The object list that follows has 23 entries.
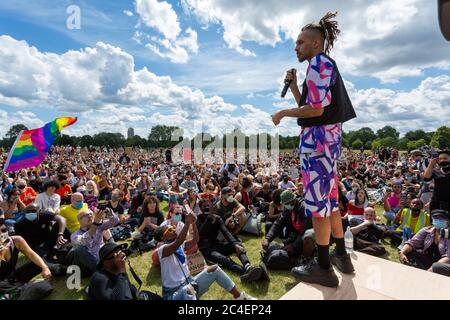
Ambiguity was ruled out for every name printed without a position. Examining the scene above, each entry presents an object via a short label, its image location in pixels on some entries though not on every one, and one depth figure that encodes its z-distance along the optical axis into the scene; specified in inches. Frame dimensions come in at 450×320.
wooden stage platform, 92.2
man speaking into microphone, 87.0
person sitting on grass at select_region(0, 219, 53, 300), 169.9
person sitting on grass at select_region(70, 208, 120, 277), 212.1
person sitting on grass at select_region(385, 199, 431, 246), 260.9
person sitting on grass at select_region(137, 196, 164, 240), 292.7
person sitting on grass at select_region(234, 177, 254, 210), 366.4
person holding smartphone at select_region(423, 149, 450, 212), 209.6
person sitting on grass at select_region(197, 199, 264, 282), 226.6
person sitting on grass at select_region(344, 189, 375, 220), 307.4
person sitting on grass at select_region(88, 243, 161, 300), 136.4
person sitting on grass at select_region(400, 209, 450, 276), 194.4
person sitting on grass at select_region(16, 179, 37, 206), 351.9
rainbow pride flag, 332.5
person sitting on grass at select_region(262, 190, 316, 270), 218.4
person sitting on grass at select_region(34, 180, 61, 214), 302.0
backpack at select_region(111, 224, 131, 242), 304.8
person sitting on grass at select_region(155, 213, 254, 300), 161.9
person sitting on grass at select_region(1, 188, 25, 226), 306.5
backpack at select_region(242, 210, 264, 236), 311.3
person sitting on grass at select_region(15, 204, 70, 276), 229.6
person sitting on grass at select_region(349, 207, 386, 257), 250.9
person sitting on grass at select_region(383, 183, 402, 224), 334.7
